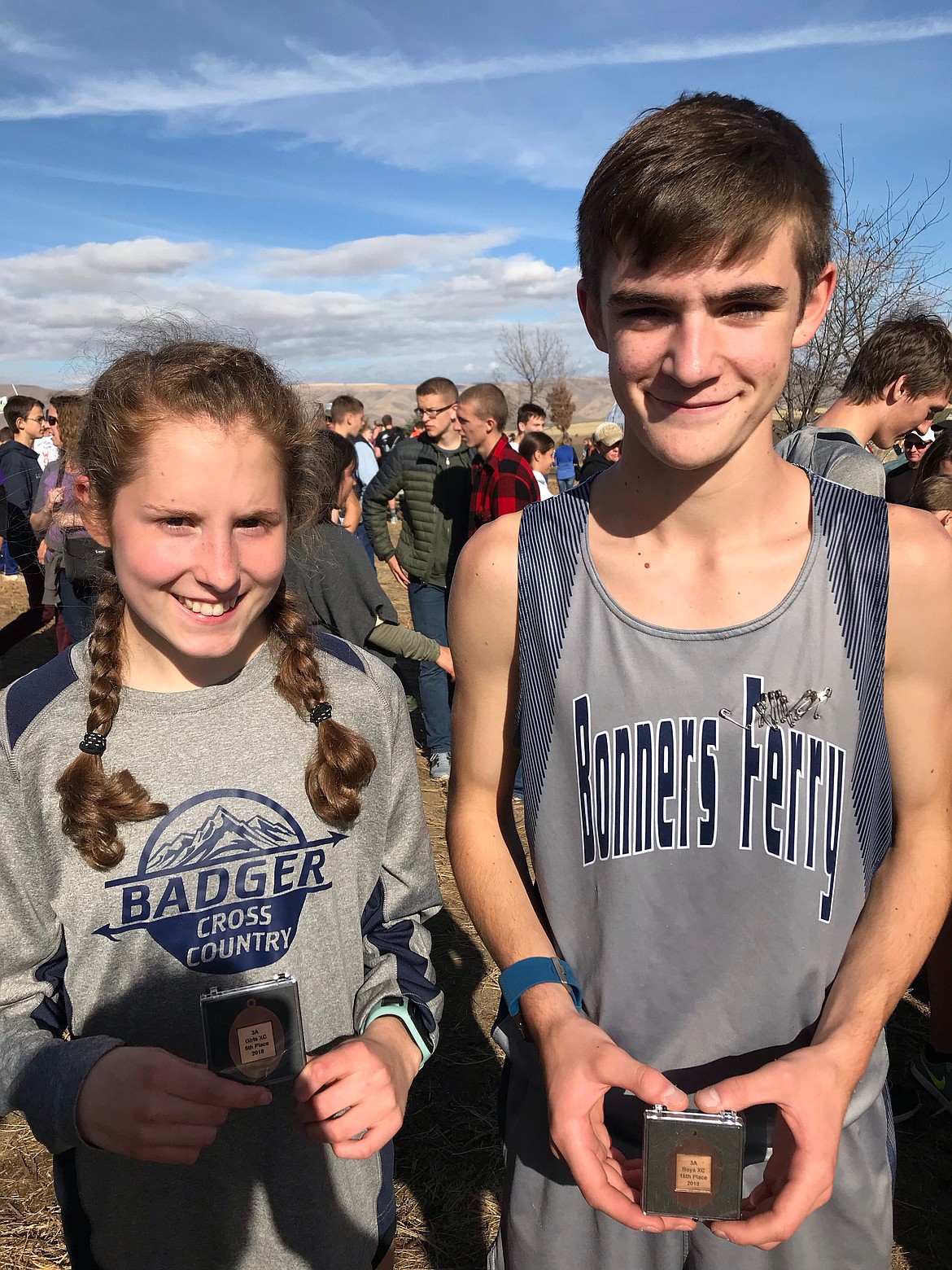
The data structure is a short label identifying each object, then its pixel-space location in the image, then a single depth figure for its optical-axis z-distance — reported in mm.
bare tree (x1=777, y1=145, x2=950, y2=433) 10219
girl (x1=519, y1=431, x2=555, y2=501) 9602
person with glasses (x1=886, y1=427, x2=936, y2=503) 5441
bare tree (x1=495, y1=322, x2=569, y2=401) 53344
